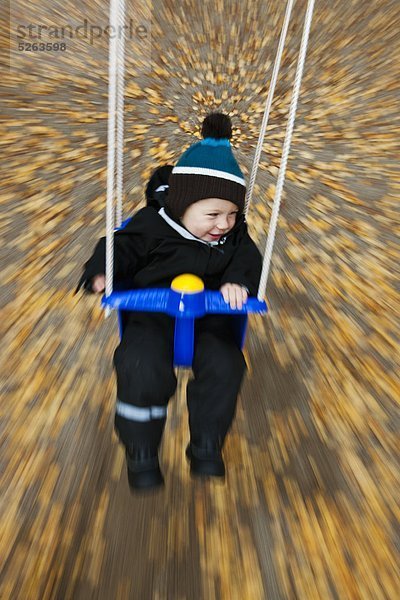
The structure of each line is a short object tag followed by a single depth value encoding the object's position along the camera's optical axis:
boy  1.01
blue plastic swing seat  0.94
